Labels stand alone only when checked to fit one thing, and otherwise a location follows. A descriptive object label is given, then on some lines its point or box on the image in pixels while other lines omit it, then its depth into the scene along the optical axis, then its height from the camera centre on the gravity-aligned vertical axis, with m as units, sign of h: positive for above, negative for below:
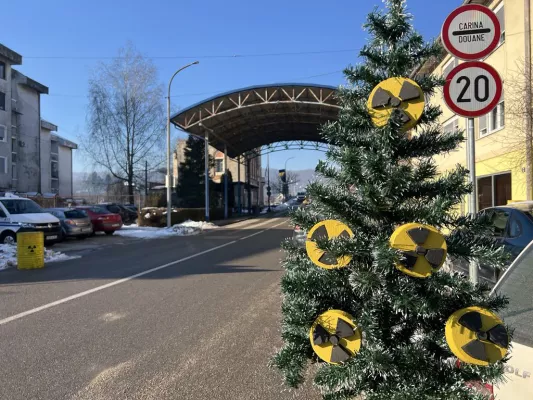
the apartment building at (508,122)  13.70 +2.47
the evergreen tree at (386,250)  2.18 -0.27
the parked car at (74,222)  20.12 -1.07
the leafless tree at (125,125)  37.66 +6.13
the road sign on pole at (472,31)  3.79 +1.38
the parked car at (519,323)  2.10 -0.70
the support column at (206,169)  34.91 +2.23
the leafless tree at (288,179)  104.00 +4.13
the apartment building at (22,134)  37.62 +6.11
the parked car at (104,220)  23.16 -1.15
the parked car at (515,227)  5.64 -0.45
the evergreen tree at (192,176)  46.48 +2.23
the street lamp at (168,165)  26.58 +1.90
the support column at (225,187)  41.49 +0.94
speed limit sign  3.77 +0.89
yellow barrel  11.87 -1.37
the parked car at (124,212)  29.55 -1.03
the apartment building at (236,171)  63.91 +4.44
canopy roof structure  30.59 +6.33
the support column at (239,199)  50.51 -0.23
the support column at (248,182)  51.97 +1.69
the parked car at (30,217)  16.34 -0.66
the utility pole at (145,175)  39.35 +2.17
